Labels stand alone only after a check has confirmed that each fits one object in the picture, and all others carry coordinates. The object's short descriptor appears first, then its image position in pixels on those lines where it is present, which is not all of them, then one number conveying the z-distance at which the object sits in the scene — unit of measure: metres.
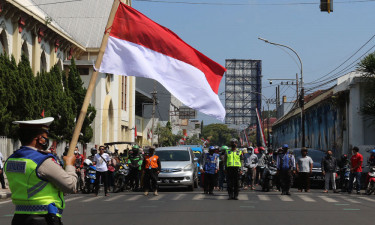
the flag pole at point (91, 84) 5.65
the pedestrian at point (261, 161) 25.27
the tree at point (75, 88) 41.06
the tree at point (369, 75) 31.58
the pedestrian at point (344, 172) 24.70
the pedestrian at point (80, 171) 23.67
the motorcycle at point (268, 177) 23.22
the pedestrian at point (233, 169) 18.53
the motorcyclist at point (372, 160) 22.59
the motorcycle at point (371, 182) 22.09
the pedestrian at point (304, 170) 23.03
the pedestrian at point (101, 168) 21.50
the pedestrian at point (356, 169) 22.70
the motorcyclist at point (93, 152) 22.35
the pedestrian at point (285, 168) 21.03
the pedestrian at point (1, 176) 23.44
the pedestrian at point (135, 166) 24.89
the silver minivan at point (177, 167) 23.80
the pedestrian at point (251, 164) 24.45
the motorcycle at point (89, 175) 22.59
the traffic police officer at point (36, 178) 4.94
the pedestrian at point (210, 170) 21.67
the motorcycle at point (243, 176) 24.97
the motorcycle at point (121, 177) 23.91
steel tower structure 151.12
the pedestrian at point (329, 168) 23.67
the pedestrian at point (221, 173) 25.33
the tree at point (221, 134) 194.00
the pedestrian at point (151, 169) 20.97
